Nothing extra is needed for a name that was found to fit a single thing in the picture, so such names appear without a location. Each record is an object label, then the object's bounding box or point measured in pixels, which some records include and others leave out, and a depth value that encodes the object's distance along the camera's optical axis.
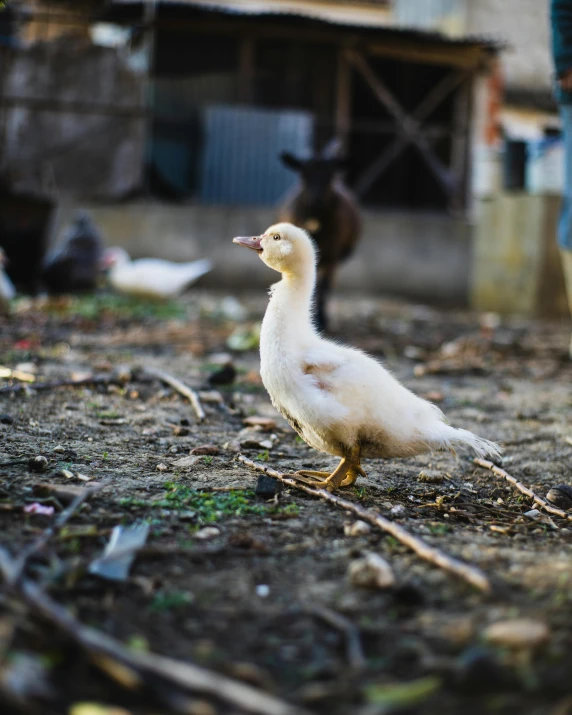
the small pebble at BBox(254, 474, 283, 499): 3.03
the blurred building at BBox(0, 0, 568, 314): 12.90
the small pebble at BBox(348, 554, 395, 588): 2.25
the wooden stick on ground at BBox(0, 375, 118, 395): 4.45
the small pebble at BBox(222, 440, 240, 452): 3.76
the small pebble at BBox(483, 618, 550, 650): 1.88
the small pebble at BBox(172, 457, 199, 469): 3.41
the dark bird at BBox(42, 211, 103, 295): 10.53
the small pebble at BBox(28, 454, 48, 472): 3.12
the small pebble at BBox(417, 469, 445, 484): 3.56
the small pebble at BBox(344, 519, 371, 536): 2.69
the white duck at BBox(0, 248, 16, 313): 7.80
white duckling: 3.10
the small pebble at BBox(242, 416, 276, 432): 4.30
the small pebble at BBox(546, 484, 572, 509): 3.23
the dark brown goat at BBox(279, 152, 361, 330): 8.03
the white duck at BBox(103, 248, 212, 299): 9.86
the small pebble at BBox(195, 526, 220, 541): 2.59
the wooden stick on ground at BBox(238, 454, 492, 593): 2.26
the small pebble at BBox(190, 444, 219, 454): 3.66
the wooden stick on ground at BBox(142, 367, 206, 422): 4.42
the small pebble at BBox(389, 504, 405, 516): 2.97
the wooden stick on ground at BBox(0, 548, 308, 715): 1.63
